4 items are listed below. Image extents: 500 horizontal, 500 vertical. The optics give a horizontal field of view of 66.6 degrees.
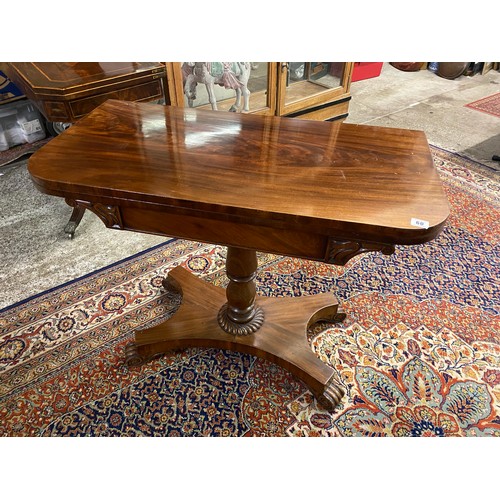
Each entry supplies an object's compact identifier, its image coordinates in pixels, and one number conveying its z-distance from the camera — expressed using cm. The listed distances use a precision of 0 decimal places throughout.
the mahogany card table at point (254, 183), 83
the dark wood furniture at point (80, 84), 158
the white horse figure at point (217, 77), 227
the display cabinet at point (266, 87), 229
